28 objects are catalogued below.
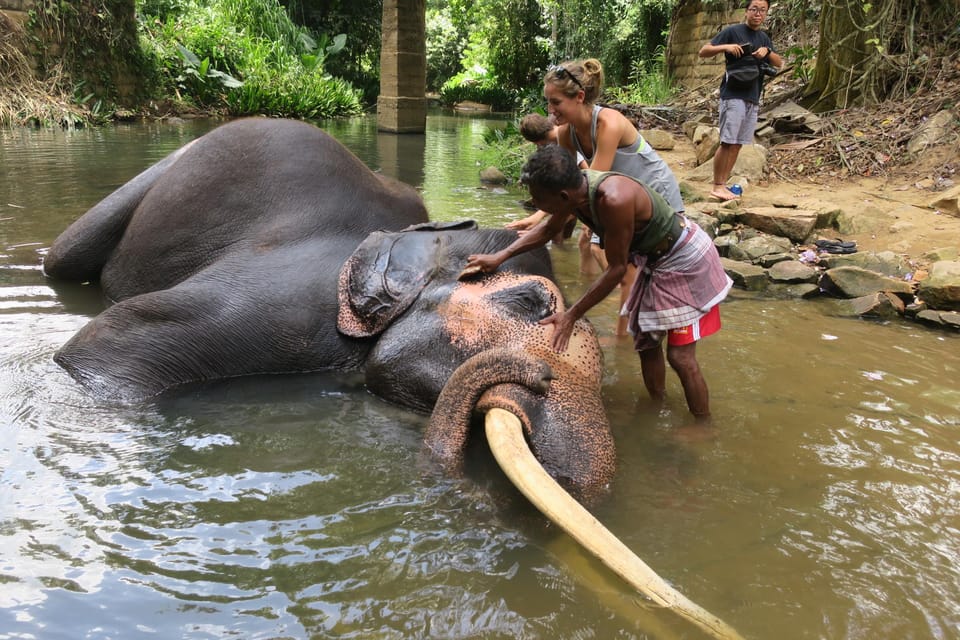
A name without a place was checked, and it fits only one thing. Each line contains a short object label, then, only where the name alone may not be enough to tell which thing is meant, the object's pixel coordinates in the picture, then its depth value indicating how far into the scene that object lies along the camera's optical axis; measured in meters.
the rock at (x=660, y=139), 10.76
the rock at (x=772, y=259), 6.07
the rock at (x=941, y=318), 4.88
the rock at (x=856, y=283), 5.37
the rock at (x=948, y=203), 6.70
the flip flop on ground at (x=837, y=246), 6.31
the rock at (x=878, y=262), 5.73
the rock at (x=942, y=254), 5.72
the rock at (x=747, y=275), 5.81
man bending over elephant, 3.08
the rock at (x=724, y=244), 6.48
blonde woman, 3.92
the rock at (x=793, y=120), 9.30
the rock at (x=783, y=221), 6.61
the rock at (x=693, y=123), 11.05
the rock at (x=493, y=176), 10.33
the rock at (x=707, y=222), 6.71
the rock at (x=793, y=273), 5.75
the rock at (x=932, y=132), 7.96
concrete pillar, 18.45
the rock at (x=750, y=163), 8.70
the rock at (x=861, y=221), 6.76
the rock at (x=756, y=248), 6.23
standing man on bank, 7.54
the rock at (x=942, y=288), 5.00
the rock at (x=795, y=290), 5.62
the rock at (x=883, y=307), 5.16
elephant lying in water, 2.75
